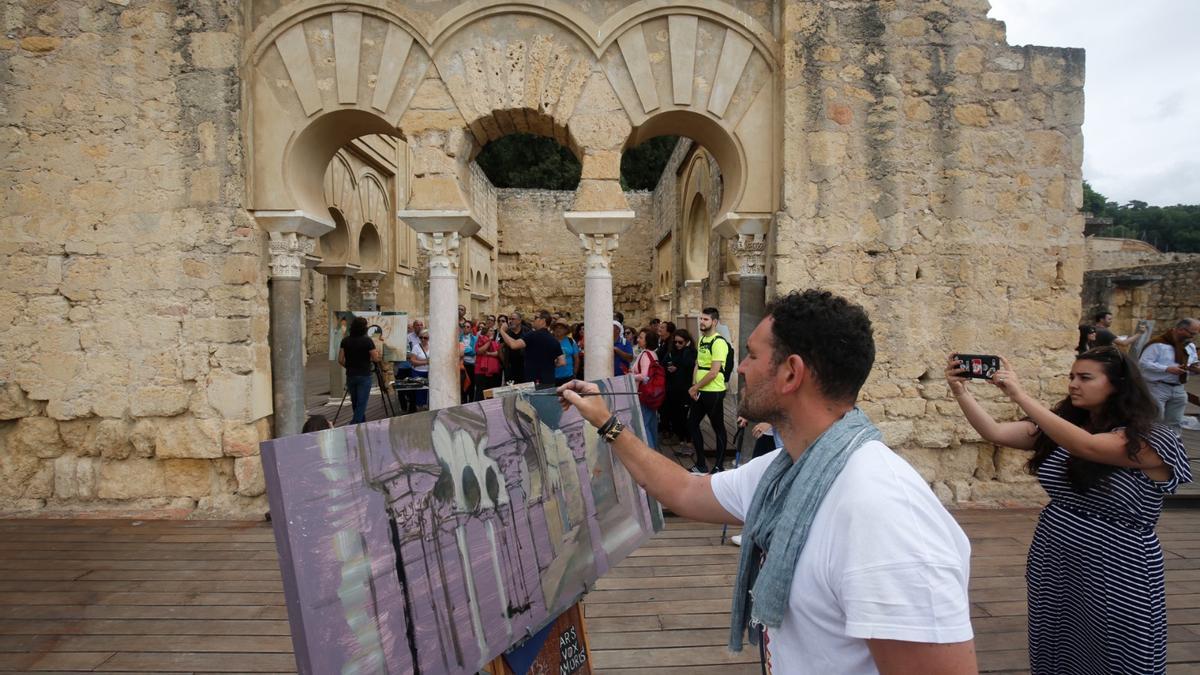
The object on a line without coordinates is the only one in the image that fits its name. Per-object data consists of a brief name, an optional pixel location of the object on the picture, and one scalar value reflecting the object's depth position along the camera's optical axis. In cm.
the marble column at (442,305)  550
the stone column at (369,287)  1204
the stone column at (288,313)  547
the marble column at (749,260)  559
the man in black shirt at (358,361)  698
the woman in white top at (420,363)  870
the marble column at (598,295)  557
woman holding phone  219
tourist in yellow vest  560
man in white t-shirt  107
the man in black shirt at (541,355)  618
